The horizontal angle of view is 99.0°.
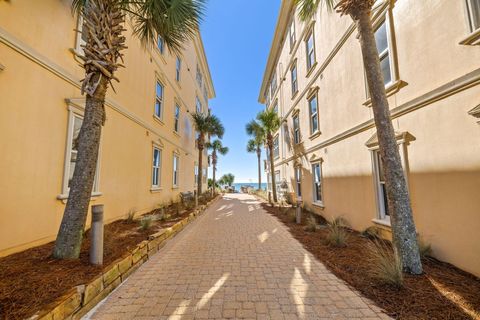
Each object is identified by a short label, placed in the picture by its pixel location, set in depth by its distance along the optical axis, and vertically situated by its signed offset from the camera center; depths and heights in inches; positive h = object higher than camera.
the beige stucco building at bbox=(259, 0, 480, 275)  140.3 +62.3
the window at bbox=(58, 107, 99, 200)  194.9 +38.7
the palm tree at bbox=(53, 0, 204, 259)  140.2 +72.1
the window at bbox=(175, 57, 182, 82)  550.3 +322.0
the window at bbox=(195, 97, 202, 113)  801.6 +327.8
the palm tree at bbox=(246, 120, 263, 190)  642.2 +184.5
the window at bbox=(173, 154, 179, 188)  526.5 +43.9
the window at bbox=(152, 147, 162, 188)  406.7 +38.8
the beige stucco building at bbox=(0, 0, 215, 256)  149.6 +58.8
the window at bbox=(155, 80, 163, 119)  424.6 +179.8
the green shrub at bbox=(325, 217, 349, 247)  202.4 -54.1
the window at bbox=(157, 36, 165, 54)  436.8 +299.7
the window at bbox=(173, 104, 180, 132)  544.4 +180.8
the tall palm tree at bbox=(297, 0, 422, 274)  137.9 +23.1
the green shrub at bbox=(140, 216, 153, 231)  236.5 -44.1
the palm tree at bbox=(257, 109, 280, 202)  589.1 +177.1
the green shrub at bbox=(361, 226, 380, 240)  224.4 -54.2
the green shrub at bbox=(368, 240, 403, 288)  121.4 -53.4
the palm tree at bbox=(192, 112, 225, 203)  651.8 +189.6
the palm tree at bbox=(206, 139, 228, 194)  1111.8 +204.6
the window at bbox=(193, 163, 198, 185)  787.6 +49.9
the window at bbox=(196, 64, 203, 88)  837.8 +454.2
